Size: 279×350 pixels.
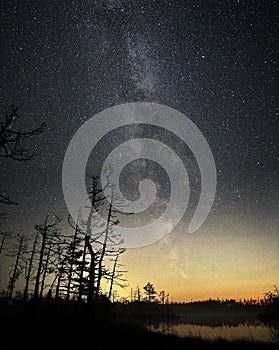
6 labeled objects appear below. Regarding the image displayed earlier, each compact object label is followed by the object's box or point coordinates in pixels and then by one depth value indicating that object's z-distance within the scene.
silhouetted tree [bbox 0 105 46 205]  9.98
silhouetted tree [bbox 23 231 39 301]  32.12
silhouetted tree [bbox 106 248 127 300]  28.45
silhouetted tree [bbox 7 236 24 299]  35.00
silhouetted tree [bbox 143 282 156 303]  68.00
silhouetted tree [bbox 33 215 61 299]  24.16
